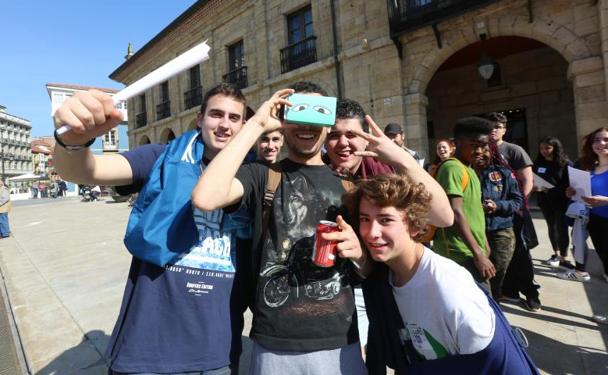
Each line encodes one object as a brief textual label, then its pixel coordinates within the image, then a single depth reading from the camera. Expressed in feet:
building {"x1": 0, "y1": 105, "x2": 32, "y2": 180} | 229.45
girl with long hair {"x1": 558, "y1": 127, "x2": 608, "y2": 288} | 10.18
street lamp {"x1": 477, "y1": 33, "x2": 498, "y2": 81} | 26.78
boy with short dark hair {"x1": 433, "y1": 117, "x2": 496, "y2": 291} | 7.67
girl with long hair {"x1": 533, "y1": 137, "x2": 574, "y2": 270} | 14.80
